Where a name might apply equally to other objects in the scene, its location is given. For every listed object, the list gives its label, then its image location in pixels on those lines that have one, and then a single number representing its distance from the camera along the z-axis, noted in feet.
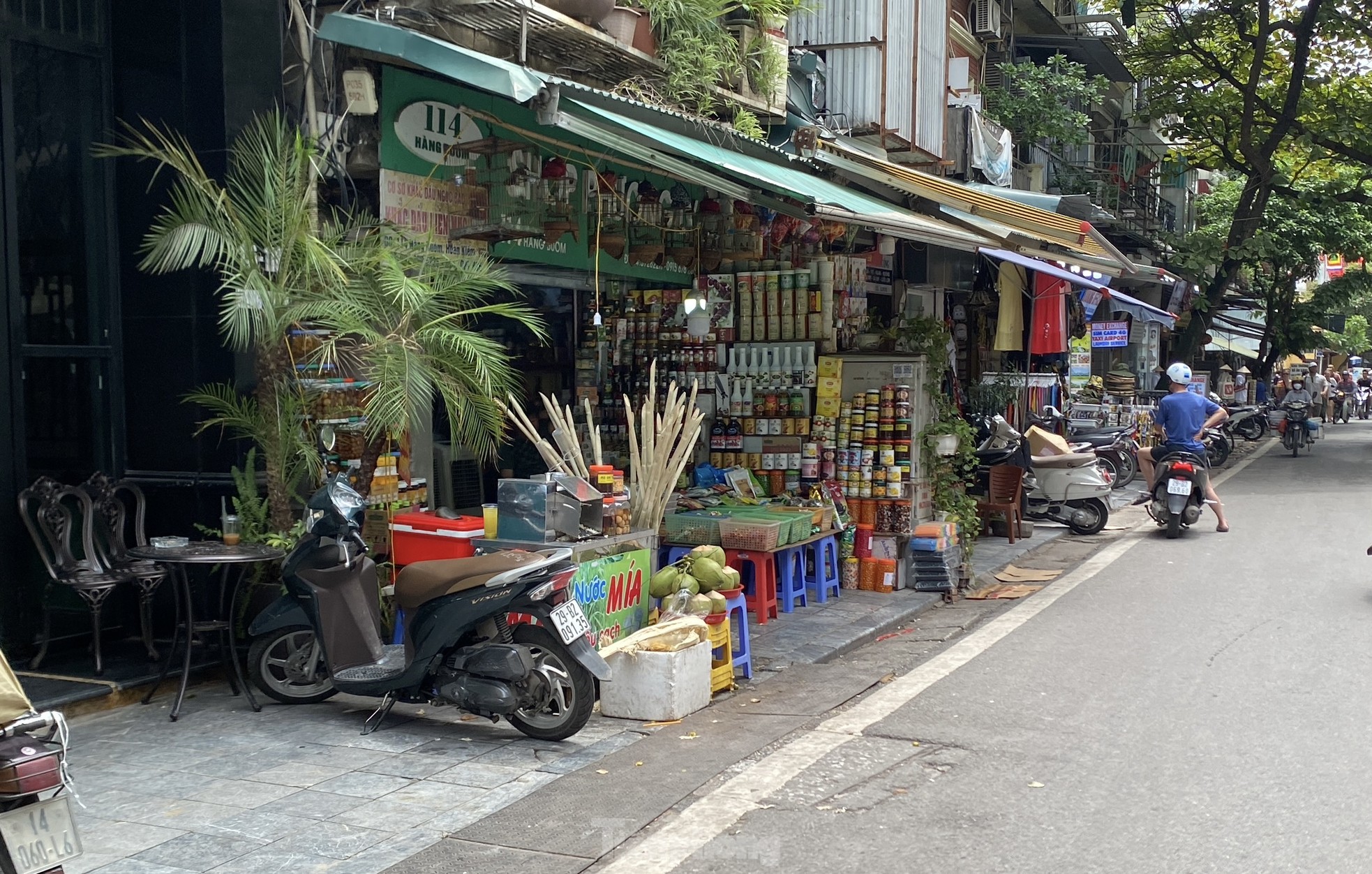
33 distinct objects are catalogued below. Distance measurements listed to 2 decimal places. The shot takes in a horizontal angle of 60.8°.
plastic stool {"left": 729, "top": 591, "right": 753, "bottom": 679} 23.17
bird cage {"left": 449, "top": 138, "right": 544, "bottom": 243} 25.26
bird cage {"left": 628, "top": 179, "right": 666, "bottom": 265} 31.01
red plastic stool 27.61
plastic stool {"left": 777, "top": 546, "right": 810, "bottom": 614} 29.17
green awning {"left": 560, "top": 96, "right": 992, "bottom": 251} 22.88
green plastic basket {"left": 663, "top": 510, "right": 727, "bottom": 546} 27.94
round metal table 19.10
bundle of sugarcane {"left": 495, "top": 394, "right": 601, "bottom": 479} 23.38
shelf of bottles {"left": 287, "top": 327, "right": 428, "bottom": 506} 22.08
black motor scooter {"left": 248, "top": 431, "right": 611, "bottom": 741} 18.19
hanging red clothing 49.90
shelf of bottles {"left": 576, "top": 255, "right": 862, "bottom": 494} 32.76
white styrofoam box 19.81
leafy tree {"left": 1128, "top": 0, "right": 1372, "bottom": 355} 70.64
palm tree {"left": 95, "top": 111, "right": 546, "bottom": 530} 20.02
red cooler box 22.11
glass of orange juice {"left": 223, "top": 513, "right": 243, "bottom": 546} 20.70
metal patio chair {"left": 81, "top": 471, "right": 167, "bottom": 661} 21.36
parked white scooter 43.34
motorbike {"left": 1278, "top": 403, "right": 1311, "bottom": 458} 77.56
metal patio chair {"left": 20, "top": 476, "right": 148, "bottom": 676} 20.17
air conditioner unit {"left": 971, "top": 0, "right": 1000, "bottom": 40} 61.98
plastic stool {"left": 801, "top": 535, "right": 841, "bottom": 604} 30.60
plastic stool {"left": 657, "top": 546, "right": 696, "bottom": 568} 28.12
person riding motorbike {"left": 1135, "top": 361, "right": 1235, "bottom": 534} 42.22
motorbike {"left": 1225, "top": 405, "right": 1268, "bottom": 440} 81.30
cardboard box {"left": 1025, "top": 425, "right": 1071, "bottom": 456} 43.32
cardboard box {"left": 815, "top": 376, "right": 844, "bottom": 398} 32.32
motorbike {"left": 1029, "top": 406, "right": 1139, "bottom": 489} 54.49
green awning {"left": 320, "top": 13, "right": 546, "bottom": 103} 20.57
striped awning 31.65
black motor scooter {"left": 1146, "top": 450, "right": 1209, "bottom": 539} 41.32
